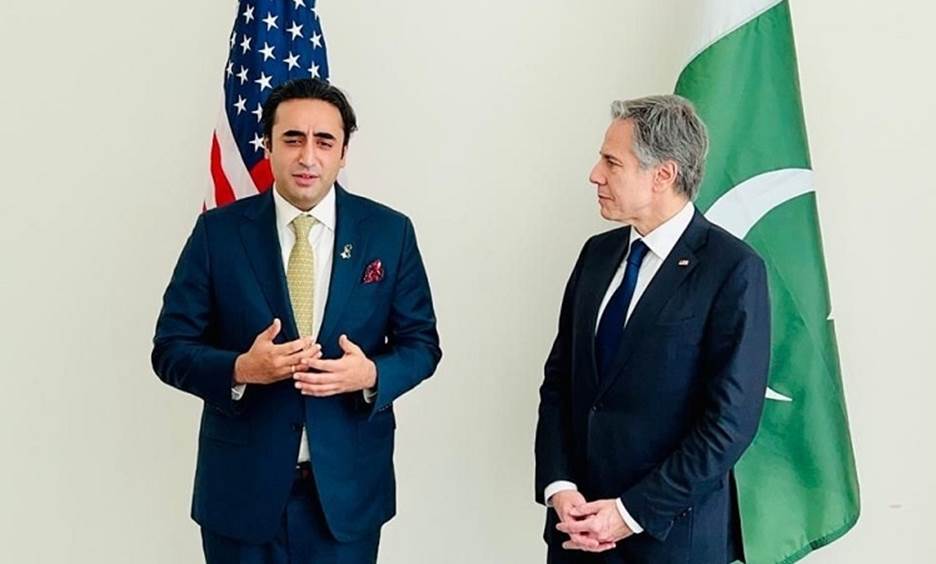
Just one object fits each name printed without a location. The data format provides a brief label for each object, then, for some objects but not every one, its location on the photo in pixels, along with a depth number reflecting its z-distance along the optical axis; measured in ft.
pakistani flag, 7.16
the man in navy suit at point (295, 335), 6.23
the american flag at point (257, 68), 7.72
